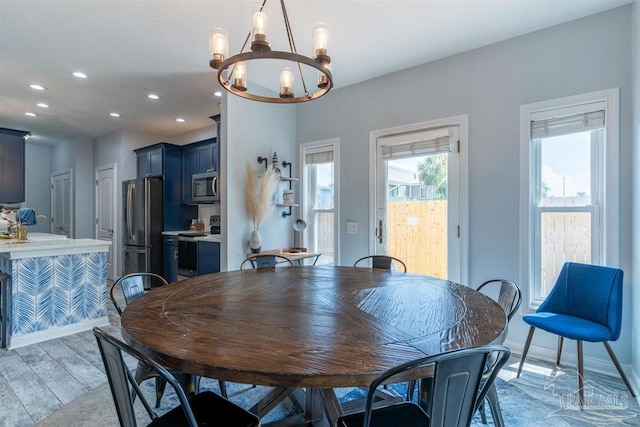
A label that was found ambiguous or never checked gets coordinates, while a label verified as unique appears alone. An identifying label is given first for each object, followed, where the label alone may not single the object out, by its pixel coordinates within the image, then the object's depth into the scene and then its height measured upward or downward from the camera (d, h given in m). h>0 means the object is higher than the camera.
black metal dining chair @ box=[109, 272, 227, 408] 1.64 -0.52
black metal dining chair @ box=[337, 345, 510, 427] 0.93 -0.50
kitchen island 3.04 -0.76
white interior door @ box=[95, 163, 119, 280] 5.88 +0.03
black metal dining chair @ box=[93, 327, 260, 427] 1.00 -0.66
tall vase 3.73 -0.34
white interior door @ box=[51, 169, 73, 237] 6.50 +0.17
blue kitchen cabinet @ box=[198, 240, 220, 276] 3.93 -0.57
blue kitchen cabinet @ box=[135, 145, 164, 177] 5.24 +0.82
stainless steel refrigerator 5.09 -0.22
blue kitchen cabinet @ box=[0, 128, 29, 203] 5.34 +0.75
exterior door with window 3.26 +0.10
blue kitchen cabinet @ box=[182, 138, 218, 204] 4.91 +0.77
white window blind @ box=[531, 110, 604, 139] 2.58 +0.69
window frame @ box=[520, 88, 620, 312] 2.47 +0.17
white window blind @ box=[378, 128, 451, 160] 3.31 +0.69
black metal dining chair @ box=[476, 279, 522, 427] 1.57 -0.54
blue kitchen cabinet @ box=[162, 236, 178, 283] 4.89 -0.71
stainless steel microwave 4.51 +0.33
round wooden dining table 0.99 -0.46
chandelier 1.70 +0.85
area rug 1.94 -1.23
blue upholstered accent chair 2.14 -0.71
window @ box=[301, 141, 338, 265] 4.13 +0.16
